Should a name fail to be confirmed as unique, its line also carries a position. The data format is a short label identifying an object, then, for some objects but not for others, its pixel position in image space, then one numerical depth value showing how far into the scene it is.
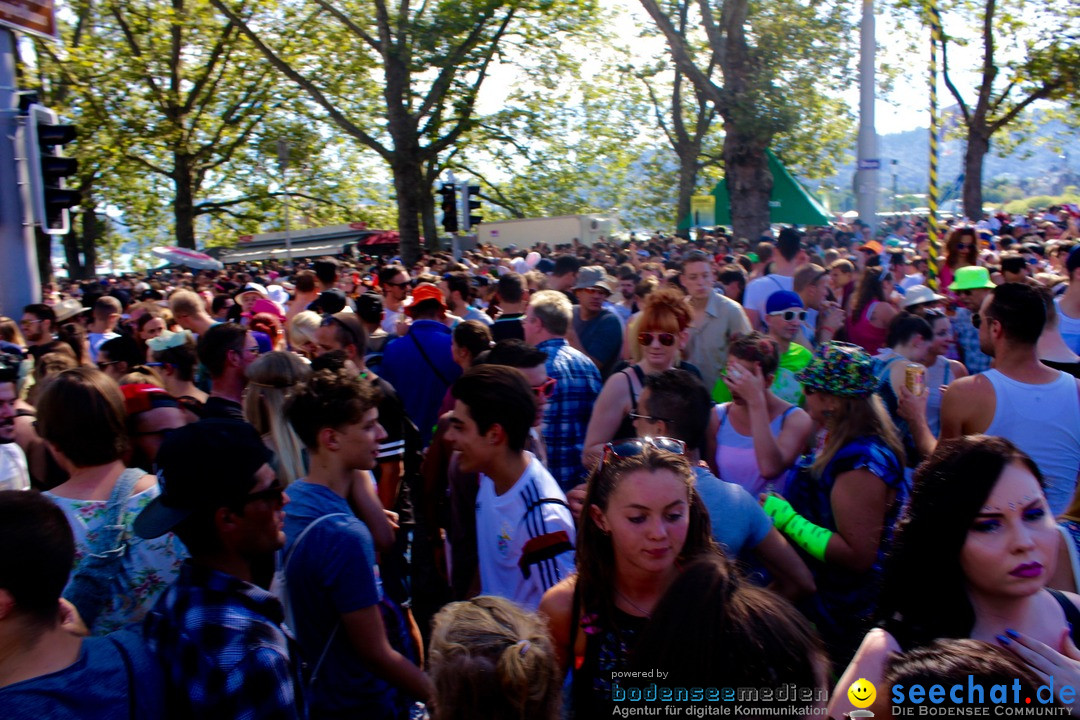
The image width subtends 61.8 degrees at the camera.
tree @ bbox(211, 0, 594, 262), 19.55
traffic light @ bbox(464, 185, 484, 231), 18.58
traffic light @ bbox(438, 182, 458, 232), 18.65
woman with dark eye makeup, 2.28
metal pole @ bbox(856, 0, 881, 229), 16.39
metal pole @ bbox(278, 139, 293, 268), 18.16
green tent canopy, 18.39
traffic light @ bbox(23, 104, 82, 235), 10.22
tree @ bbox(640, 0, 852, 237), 16.66
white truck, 30.91
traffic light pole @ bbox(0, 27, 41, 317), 10.32
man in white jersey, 3.33
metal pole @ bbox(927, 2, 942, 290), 9.53
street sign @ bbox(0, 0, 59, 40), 9.97
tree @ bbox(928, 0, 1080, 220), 23.94
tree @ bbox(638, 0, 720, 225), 33.00
